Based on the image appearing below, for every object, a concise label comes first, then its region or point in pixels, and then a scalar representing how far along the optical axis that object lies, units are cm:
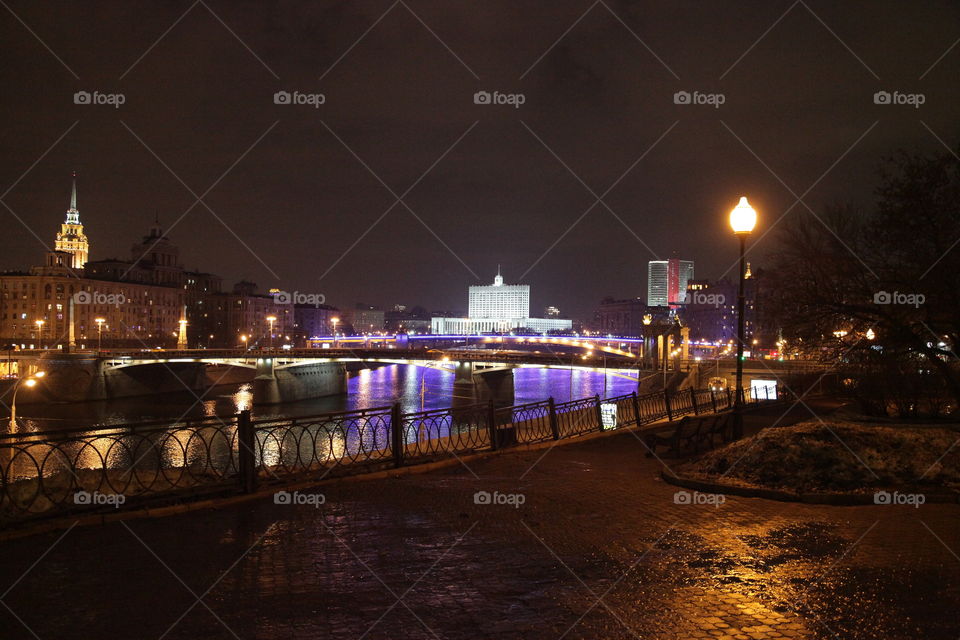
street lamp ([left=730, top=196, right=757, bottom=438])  1405
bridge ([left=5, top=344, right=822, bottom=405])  6525
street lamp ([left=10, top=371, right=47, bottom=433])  4614
